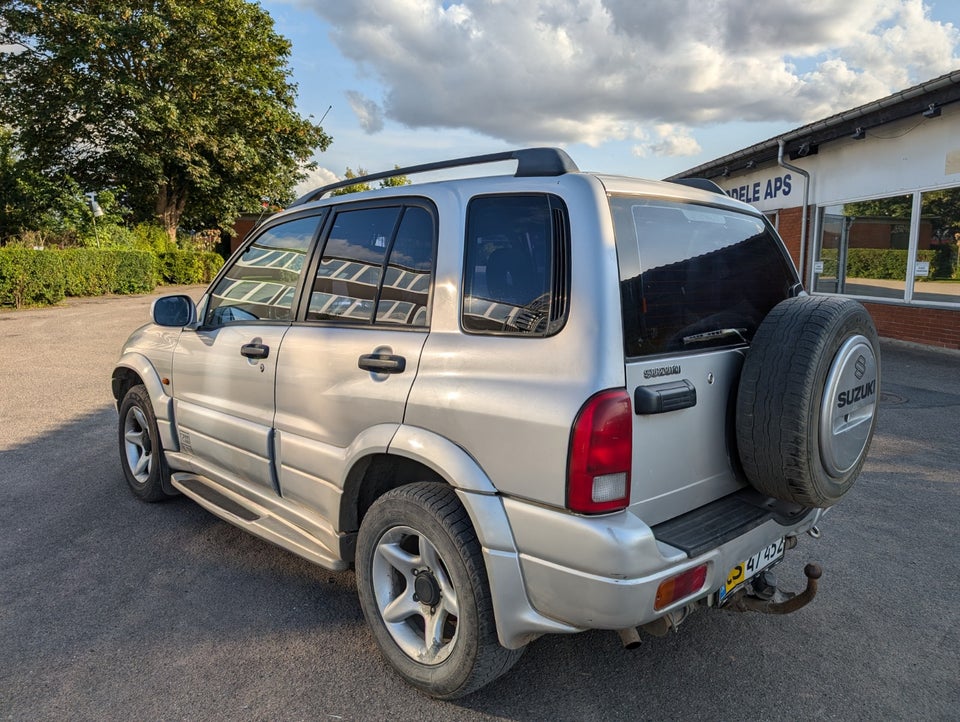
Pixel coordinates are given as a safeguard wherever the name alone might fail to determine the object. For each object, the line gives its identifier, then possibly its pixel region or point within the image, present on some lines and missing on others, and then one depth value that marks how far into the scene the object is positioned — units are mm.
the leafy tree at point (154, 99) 23984
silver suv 2104
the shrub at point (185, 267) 27125
